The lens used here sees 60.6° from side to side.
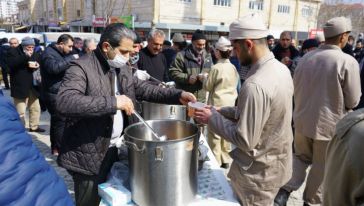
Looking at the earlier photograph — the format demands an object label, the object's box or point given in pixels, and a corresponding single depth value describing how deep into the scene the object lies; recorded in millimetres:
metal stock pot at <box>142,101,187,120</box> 2590
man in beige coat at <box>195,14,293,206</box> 1747
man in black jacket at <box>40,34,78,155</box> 4301
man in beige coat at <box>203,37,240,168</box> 3900
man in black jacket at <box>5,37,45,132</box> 5477
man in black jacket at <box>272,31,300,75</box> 5414
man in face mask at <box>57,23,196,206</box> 1708
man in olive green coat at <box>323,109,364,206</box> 812
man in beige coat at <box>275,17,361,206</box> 2895
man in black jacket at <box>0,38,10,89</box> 9619
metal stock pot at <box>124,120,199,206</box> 1502
